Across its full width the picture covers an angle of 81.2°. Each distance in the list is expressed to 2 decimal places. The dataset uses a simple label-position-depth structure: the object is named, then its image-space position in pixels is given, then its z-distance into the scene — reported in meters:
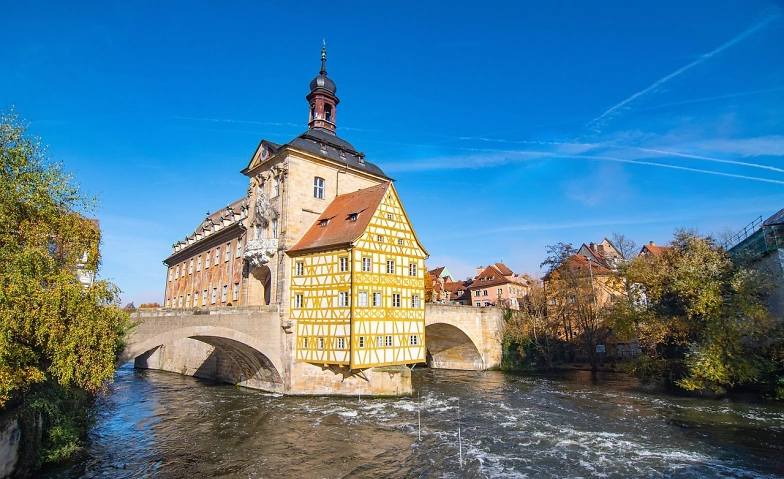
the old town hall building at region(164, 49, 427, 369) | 22.41
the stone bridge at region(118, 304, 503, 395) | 19.42
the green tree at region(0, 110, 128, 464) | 9.27
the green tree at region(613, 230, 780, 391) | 21.12
